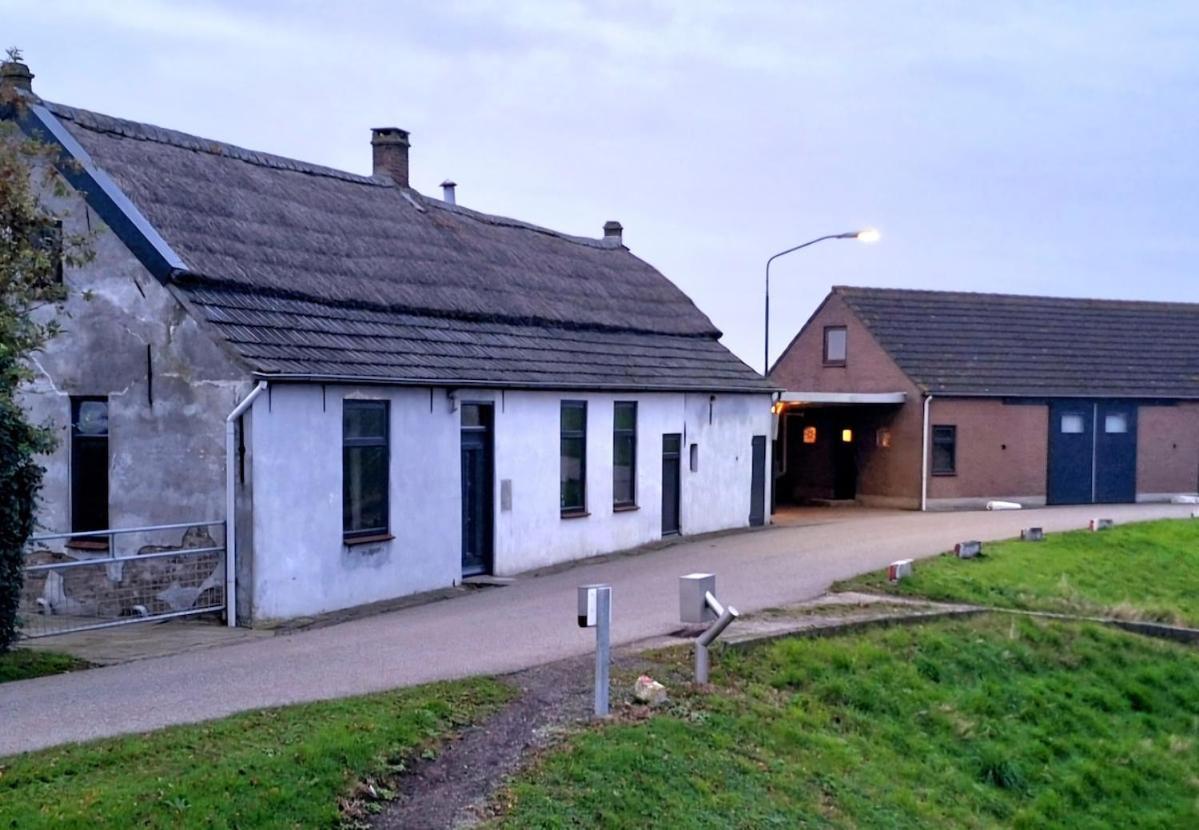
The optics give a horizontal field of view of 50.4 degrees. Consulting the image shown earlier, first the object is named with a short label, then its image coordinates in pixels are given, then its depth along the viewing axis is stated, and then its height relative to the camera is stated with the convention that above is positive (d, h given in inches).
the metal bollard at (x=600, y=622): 405.7 -71.6
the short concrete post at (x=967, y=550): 845.8 -99.5
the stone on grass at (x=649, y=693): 431.8 -100.1
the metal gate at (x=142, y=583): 603.8 -90.6
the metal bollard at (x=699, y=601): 480.1 -76.5
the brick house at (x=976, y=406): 1331.2 -5.0
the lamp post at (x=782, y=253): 1066.7 +131.8
